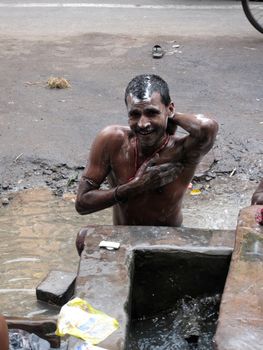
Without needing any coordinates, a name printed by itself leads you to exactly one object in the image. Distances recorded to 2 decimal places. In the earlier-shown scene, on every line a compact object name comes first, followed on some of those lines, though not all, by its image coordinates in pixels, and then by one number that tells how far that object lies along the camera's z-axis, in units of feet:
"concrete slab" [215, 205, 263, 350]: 10.99
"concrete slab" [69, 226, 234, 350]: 12.86
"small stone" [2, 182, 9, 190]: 25.22
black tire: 40.53
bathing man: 15.43
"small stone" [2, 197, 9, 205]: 24.31
